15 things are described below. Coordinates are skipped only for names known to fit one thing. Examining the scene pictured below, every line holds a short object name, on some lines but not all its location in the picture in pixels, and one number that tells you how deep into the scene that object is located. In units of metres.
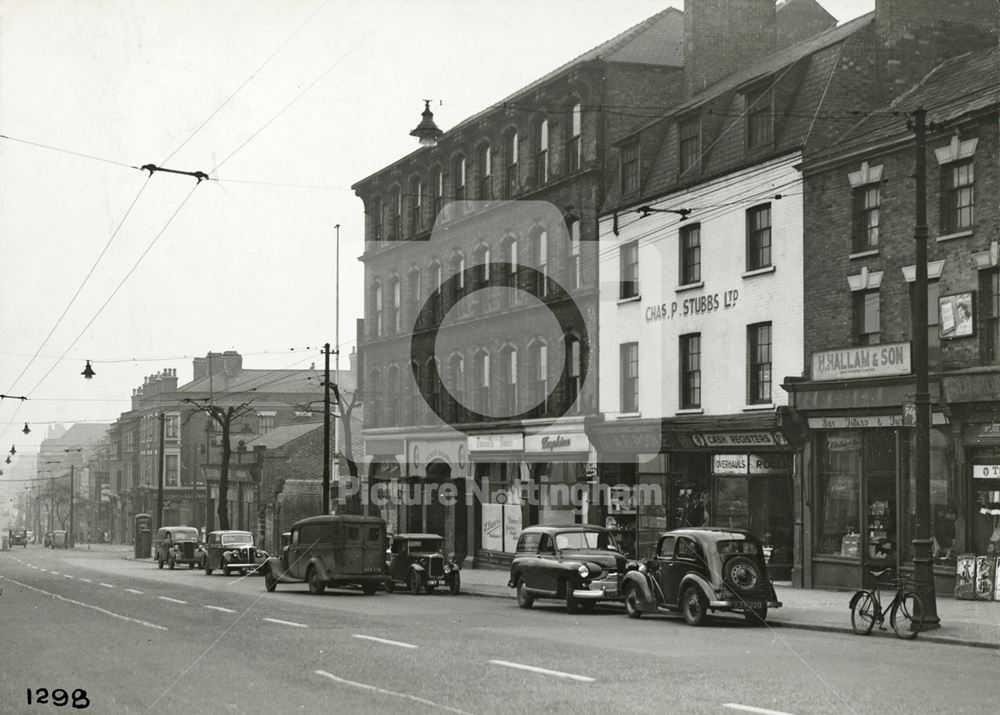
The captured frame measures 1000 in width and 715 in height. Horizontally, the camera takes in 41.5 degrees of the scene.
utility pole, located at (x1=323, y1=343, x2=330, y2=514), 40.79
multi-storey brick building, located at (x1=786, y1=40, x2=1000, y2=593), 24.38
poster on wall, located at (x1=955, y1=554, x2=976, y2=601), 23.89
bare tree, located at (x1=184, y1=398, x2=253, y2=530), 57.32
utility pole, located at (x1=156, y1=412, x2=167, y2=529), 66.96
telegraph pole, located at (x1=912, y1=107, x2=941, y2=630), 19.55
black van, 30.83
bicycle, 18.41
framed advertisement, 24.52
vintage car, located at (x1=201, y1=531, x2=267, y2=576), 45.12
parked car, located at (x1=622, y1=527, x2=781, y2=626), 20.91
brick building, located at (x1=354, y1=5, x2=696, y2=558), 38.19
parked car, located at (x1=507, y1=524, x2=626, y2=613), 24.33
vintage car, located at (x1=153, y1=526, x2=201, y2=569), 54.91
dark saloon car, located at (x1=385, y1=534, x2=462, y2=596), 31.44
